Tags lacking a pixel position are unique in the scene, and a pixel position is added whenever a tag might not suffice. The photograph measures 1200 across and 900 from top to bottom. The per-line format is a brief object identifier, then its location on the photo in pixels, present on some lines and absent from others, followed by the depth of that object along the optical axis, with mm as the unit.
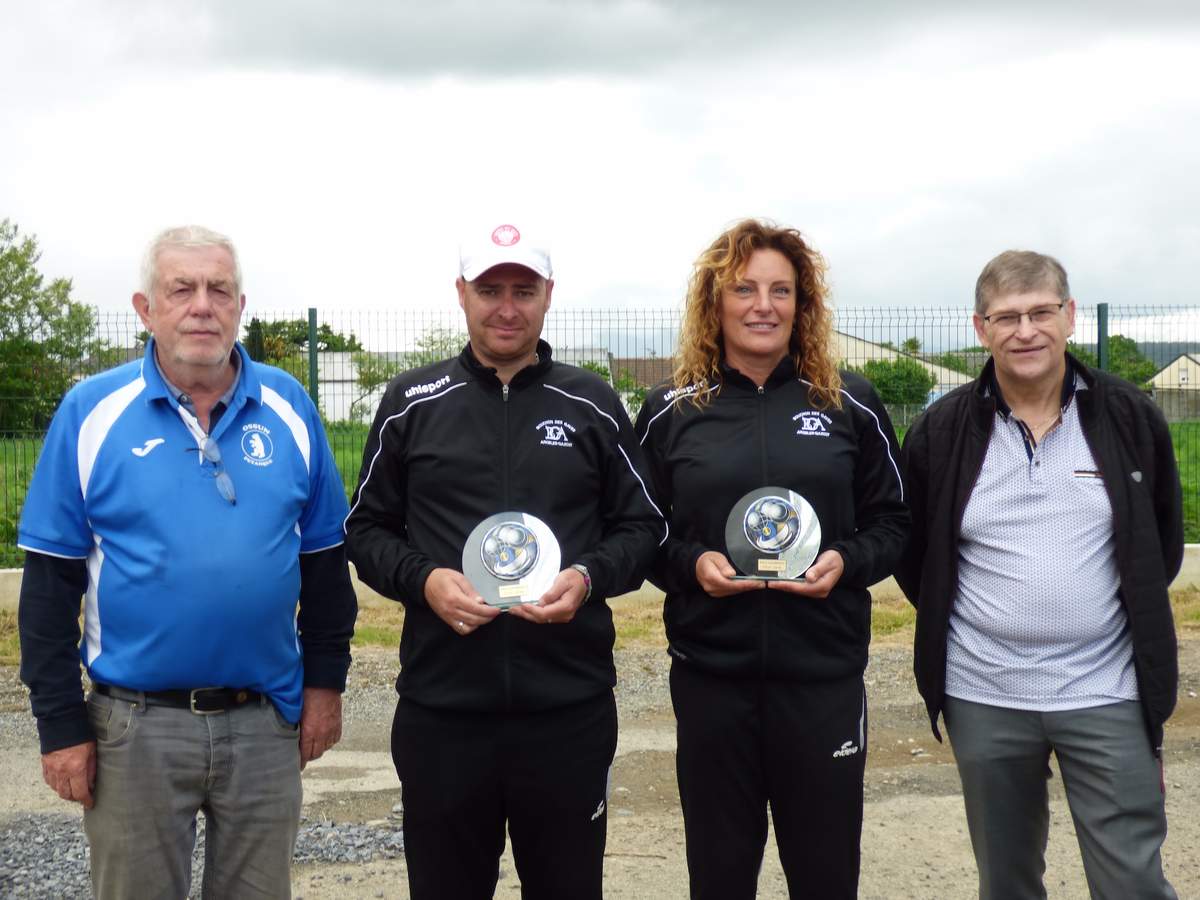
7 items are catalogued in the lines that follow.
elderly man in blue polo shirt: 3129
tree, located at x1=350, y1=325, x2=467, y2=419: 10094
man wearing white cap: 3236
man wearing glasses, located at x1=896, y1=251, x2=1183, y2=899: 3447
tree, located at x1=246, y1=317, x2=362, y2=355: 10024
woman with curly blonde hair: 3443
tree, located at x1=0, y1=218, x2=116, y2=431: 10086
